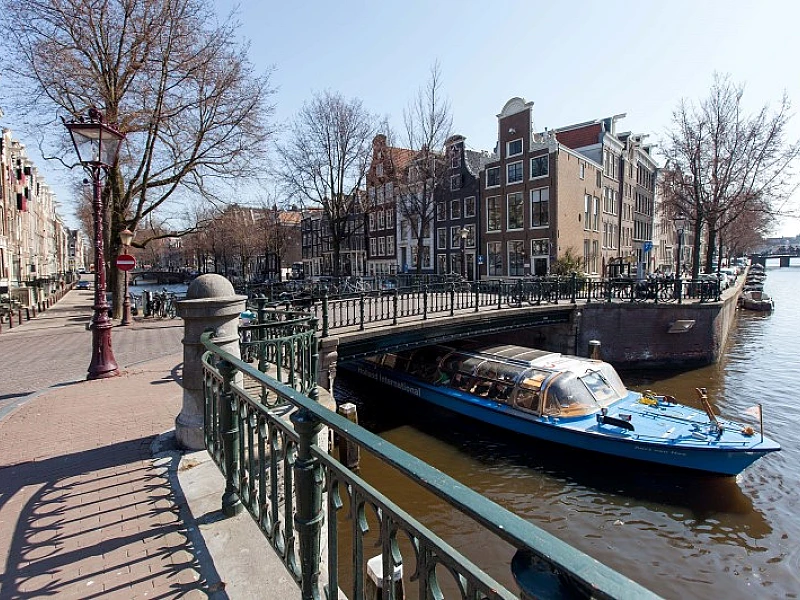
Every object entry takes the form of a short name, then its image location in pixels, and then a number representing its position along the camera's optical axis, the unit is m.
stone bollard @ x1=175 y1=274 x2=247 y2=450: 4.40
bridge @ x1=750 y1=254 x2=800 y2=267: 100.81
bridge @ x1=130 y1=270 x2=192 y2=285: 72.30
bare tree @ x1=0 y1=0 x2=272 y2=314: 15.16
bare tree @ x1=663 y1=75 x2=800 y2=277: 24.59
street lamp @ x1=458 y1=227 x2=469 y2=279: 34.67
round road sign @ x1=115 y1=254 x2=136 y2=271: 15.13
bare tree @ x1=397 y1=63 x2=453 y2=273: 25.19
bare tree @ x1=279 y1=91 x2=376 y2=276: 27.36
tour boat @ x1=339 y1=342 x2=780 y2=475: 8.88
